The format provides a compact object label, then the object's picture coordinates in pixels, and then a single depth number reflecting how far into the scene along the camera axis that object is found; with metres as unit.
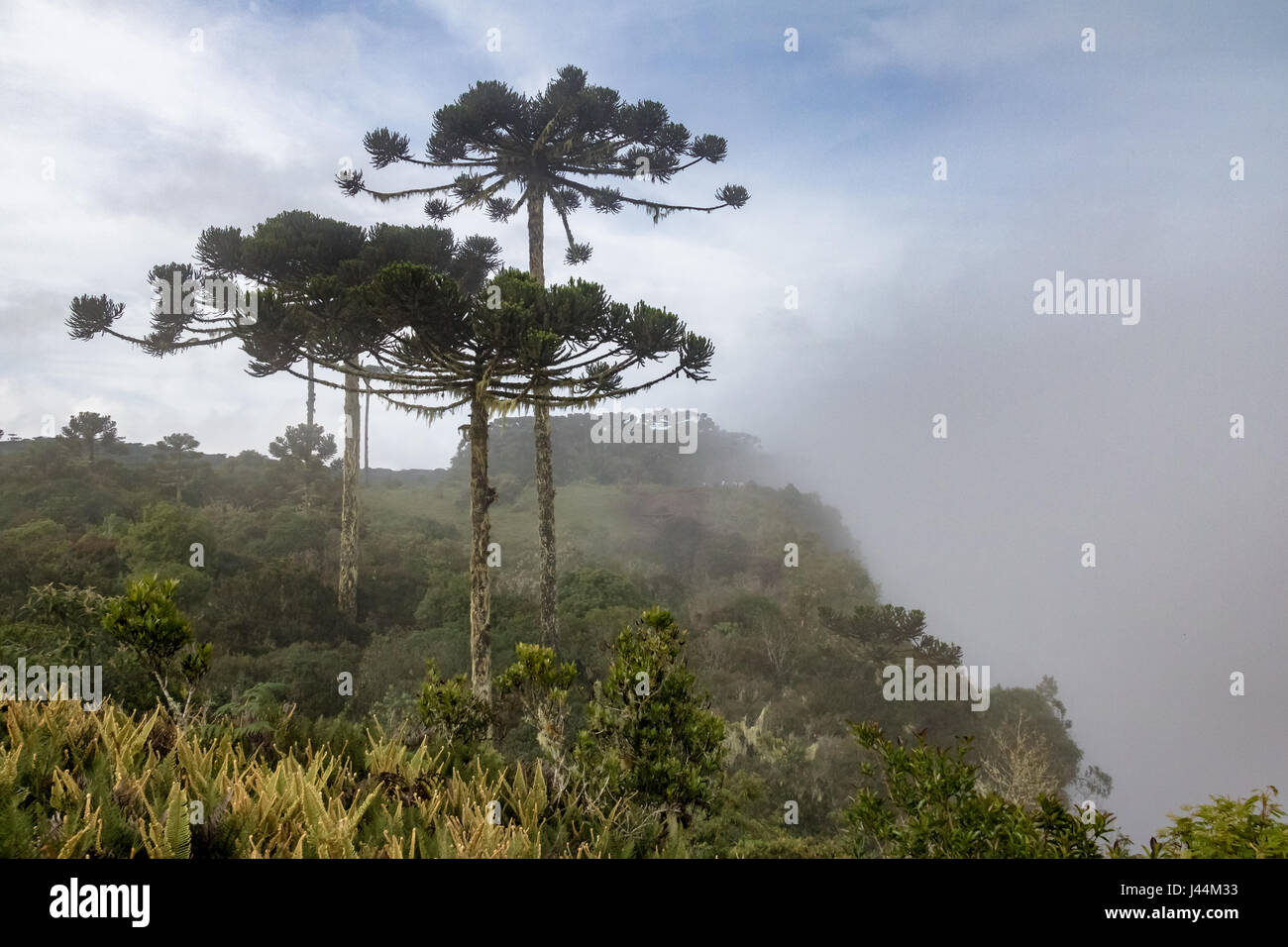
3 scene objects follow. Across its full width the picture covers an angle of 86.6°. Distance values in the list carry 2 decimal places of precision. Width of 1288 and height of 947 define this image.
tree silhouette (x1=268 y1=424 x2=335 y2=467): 31.48
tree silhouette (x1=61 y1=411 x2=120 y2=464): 29.58
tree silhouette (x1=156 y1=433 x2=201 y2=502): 28.44
